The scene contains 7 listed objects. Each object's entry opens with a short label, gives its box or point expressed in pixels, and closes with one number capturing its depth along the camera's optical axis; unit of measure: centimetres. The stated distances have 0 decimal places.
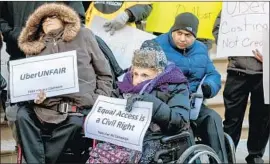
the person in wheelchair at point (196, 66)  475
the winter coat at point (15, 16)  554
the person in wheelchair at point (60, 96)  467
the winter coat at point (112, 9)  561
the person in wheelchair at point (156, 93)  433
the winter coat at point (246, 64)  532
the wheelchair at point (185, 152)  423
